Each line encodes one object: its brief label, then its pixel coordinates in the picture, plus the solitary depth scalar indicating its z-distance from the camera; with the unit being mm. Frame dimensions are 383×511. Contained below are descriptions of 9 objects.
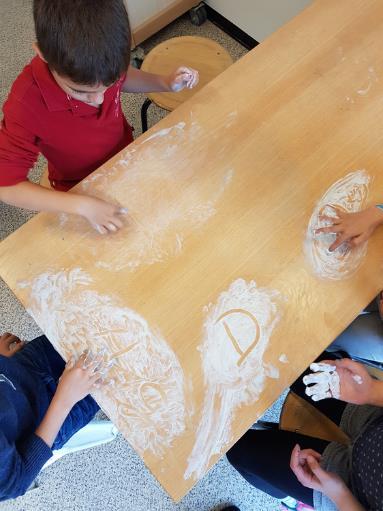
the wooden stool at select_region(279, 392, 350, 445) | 1007
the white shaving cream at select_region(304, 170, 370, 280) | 852
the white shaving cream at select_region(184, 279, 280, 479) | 744
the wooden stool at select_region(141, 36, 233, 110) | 1374
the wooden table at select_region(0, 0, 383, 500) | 765
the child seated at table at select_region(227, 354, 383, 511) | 829
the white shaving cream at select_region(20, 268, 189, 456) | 748
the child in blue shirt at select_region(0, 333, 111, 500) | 777
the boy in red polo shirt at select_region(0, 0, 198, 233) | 692
